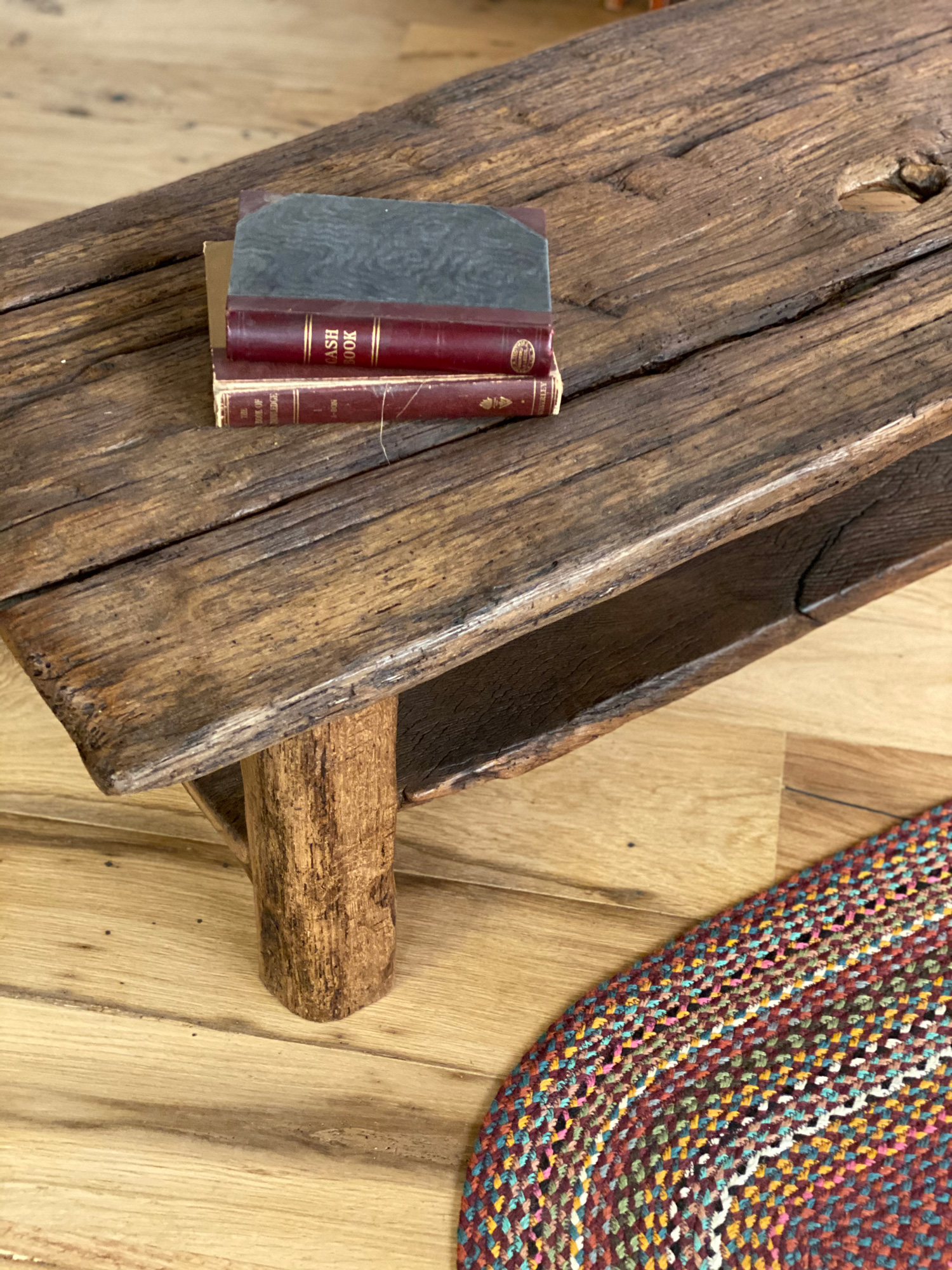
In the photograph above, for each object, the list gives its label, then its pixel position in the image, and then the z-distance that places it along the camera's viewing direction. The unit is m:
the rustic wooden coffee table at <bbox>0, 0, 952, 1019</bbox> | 0.73
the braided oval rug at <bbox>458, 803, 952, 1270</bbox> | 0.90
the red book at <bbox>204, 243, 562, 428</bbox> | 0.79
